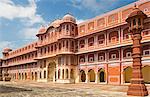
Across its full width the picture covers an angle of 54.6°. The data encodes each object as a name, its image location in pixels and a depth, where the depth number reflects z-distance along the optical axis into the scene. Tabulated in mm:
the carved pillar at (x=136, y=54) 10402
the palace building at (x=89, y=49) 20316
